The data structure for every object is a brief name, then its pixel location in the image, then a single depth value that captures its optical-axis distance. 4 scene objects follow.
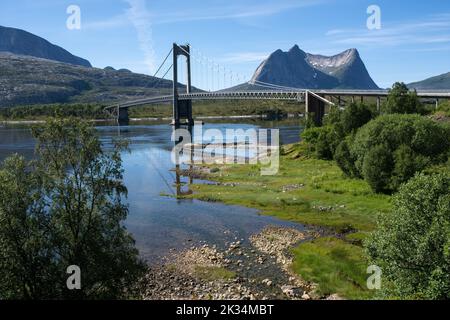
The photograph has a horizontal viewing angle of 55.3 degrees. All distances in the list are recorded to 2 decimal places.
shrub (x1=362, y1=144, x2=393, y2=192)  37.81
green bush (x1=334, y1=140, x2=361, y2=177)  44.94
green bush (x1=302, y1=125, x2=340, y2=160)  58.56
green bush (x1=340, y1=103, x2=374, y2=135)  58.81
